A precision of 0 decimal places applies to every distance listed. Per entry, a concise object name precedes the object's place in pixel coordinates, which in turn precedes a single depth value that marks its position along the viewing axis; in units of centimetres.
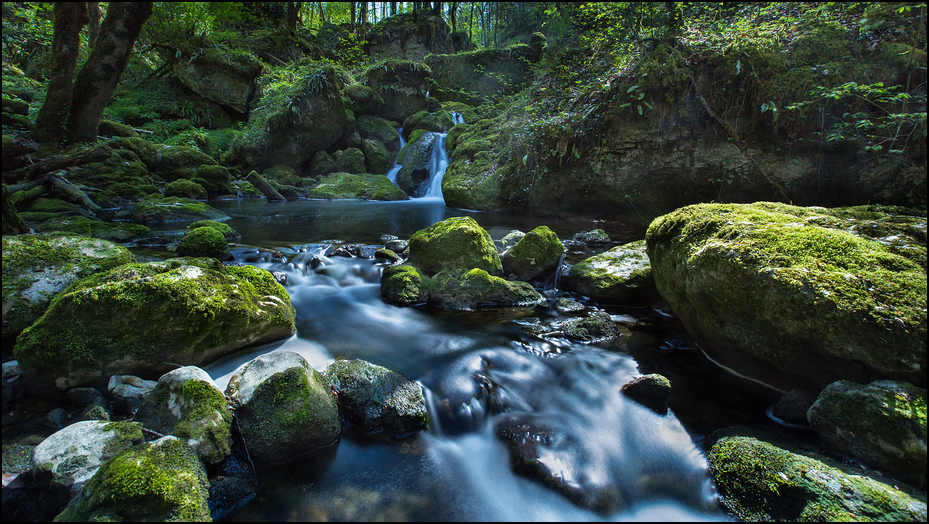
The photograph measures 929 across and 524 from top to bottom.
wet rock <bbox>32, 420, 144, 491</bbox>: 198
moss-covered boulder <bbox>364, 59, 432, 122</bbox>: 2286
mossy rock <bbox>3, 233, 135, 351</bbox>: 323
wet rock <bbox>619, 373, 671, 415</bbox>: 330
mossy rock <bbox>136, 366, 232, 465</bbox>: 237
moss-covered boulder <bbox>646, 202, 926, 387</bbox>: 241
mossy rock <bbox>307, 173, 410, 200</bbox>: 1702
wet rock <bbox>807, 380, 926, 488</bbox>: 210
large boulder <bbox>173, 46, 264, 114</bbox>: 1950
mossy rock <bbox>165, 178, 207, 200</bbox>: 1298
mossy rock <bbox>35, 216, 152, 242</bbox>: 686
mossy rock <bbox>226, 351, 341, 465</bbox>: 256
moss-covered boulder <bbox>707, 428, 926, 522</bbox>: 197
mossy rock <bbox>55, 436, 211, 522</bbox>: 181
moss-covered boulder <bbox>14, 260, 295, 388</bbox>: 282
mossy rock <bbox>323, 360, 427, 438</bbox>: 296
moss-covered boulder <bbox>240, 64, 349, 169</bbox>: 1797
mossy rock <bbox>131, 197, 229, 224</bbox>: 987
